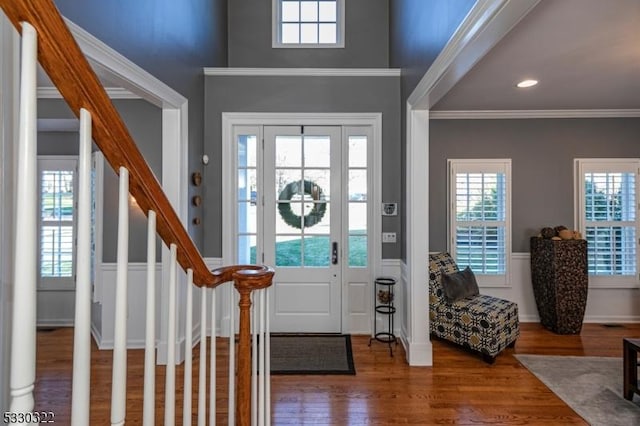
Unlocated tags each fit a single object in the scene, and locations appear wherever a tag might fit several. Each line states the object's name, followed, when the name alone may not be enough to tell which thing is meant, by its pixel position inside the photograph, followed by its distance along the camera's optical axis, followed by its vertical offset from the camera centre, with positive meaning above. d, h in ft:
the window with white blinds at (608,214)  13.43 +0.20
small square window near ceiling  13.65 +7.75
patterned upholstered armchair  10.00 -3.09
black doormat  9.60 -4.18
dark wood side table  7.89 -3.42
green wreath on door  12.28 +0.45
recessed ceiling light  10.21 +4.10
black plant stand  11.35 -2.97
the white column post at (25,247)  1.86 -0.17
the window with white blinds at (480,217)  13.61 +0.06
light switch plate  11.87 -0.66
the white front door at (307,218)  12.23 -0.02
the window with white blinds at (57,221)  12.82 -0.17
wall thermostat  11.90 +0.31
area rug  7.61 -4.25
